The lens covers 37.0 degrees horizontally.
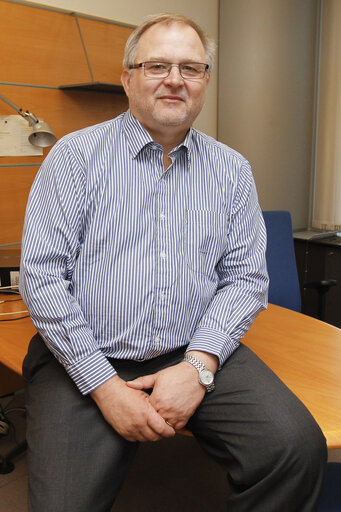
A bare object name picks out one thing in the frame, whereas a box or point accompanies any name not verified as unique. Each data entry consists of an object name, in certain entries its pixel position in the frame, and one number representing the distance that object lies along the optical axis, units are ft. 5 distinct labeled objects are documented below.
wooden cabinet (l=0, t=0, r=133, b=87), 8.56
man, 3.93
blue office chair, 7.59
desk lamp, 7.65
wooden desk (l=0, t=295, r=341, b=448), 4.22
